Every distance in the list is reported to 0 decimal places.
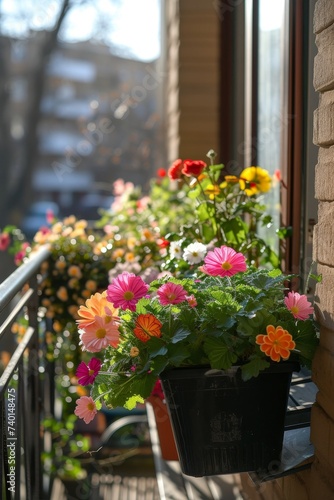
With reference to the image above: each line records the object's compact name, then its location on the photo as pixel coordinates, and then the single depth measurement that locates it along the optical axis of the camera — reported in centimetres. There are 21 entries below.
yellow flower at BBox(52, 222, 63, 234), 320
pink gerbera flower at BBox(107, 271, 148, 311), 172
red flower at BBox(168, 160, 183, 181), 242
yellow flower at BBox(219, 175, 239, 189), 241
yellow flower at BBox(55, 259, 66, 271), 303
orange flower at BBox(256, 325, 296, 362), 161
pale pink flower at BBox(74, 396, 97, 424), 166
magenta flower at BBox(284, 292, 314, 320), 168
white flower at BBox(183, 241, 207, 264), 212
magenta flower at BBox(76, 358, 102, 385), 171
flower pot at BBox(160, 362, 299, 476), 165
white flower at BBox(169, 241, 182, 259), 233
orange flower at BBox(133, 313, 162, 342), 163
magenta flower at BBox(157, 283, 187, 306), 168
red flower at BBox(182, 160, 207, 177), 230
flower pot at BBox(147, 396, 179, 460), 232
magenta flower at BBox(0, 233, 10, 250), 347
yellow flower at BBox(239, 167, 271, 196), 240
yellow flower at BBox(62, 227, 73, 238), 318
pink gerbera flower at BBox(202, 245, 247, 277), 176
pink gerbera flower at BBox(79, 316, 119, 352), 167
